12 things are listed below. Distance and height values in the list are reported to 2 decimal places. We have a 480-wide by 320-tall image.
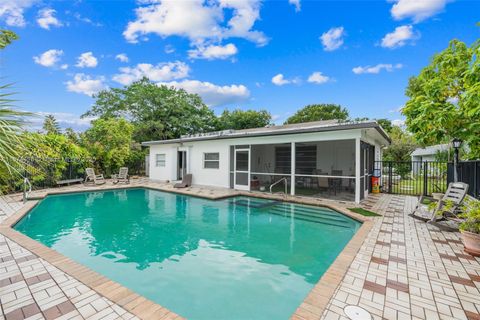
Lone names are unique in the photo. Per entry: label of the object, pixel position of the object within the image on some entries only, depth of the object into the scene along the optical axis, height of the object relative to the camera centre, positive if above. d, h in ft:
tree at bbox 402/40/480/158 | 14.05 +4.10
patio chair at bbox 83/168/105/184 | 44.68 -3.00
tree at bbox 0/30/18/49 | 14.23 +7.99
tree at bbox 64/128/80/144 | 53.65 +6.43
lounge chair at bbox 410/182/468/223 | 17.44 -2.81
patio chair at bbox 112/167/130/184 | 48.21 -2.98
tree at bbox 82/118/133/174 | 52.34 +4.22
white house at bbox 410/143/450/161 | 79.90 +4.62
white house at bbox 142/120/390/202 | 31.14 +1.04
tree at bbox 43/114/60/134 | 105.63 +19.48
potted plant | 12.97 -3.66
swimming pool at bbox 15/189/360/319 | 10.64 -5.88
